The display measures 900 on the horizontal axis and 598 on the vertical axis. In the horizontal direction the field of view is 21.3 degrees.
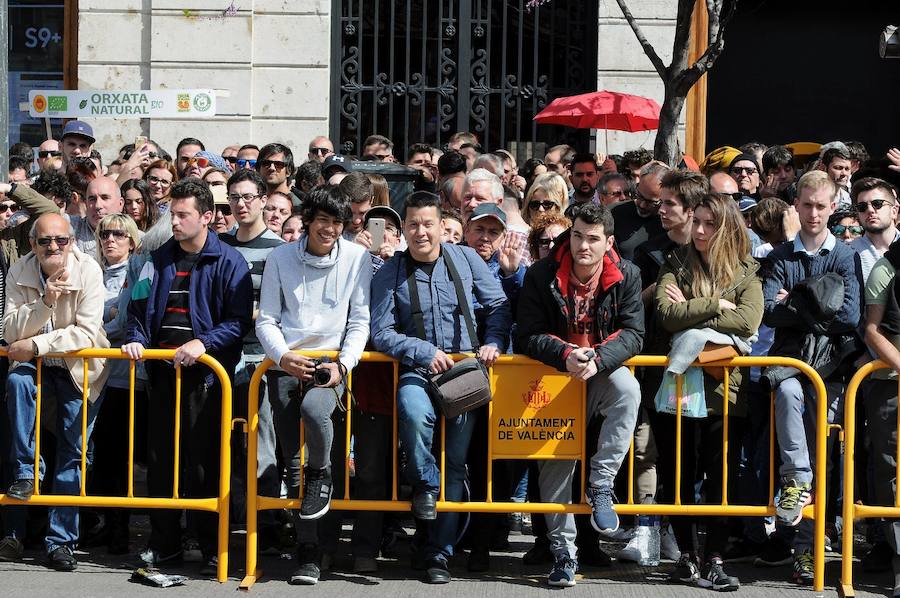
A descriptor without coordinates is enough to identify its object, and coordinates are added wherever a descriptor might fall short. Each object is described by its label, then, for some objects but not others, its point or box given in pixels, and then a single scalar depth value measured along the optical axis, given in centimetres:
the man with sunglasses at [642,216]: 1536
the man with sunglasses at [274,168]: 1954
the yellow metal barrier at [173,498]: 1314
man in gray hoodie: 1320
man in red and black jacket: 1284
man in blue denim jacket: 1293
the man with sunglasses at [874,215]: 1446
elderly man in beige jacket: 1341
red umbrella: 2454
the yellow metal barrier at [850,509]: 1276
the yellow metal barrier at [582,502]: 1294
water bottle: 1376
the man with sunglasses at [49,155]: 2196
